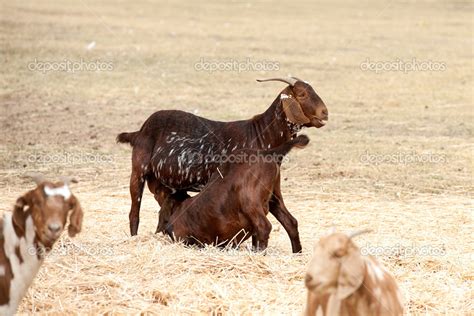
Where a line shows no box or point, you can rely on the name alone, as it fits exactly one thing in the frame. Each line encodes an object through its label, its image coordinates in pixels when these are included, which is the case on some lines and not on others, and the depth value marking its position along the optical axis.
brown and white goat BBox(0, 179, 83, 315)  12.00
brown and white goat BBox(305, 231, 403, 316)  10.63
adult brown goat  18.16
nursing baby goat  16.80
